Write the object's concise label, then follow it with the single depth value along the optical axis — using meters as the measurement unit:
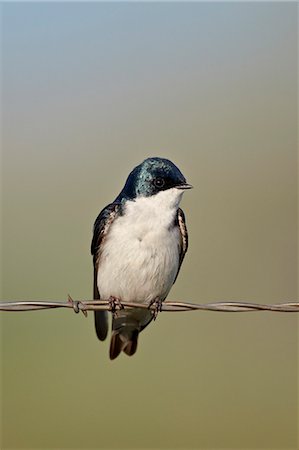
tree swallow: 9.46
